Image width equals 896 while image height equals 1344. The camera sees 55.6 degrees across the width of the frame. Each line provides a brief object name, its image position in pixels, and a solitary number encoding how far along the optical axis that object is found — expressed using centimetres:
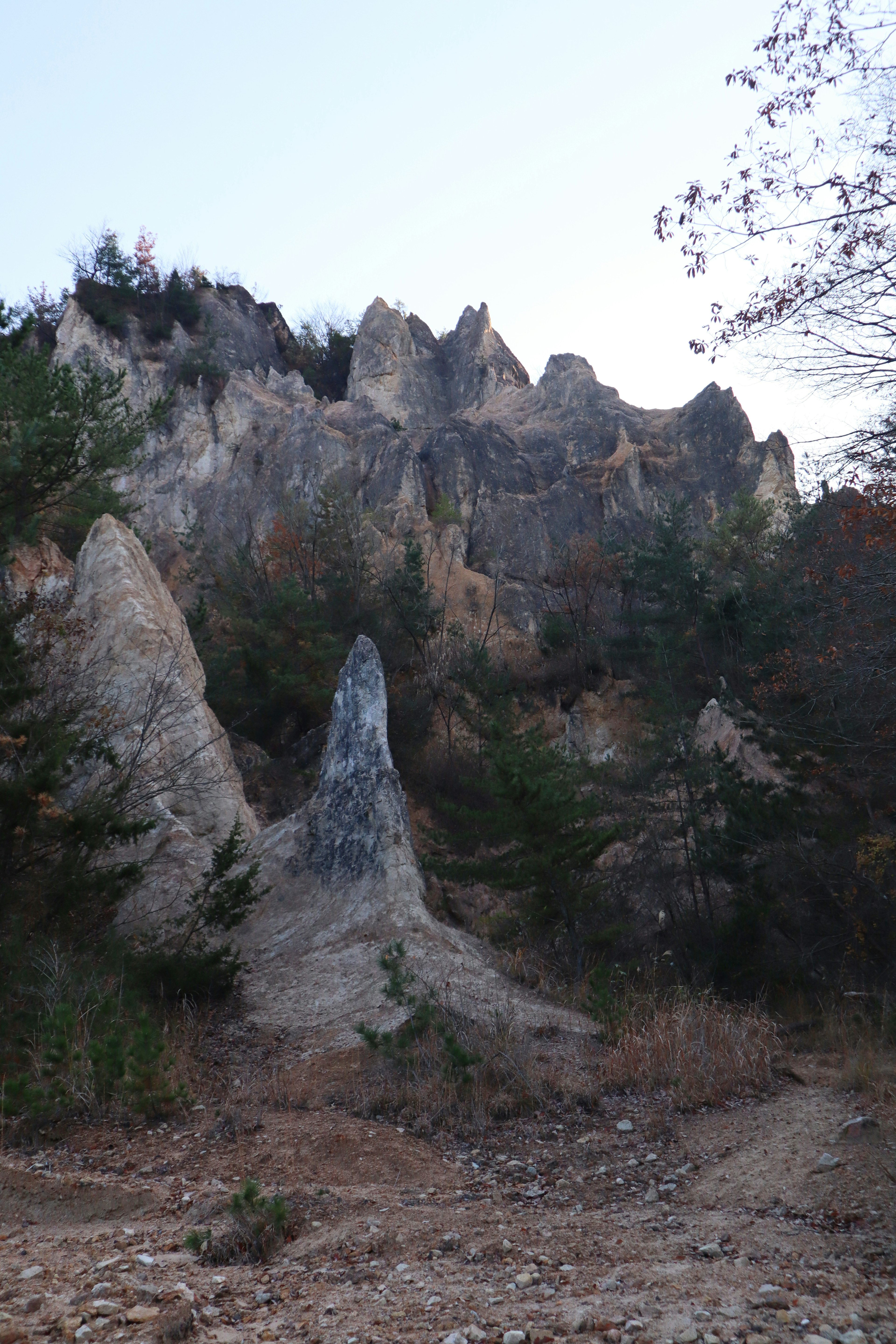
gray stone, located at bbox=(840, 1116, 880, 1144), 525
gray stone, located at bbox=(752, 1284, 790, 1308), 329
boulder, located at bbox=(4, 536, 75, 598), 1485
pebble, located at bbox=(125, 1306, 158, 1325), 320
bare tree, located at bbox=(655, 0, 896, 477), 535
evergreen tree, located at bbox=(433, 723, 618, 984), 1211
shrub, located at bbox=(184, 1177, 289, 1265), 411
